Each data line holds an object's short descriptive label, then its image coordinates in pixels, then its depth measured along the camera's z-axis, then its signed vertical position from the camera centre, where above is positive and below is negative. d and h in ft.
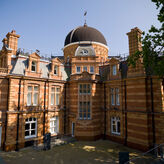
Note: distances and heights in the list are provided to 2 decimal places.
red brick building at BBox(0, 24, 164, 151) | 46.60 -2.34
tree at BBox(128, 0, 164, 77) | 31.63 +12.73
